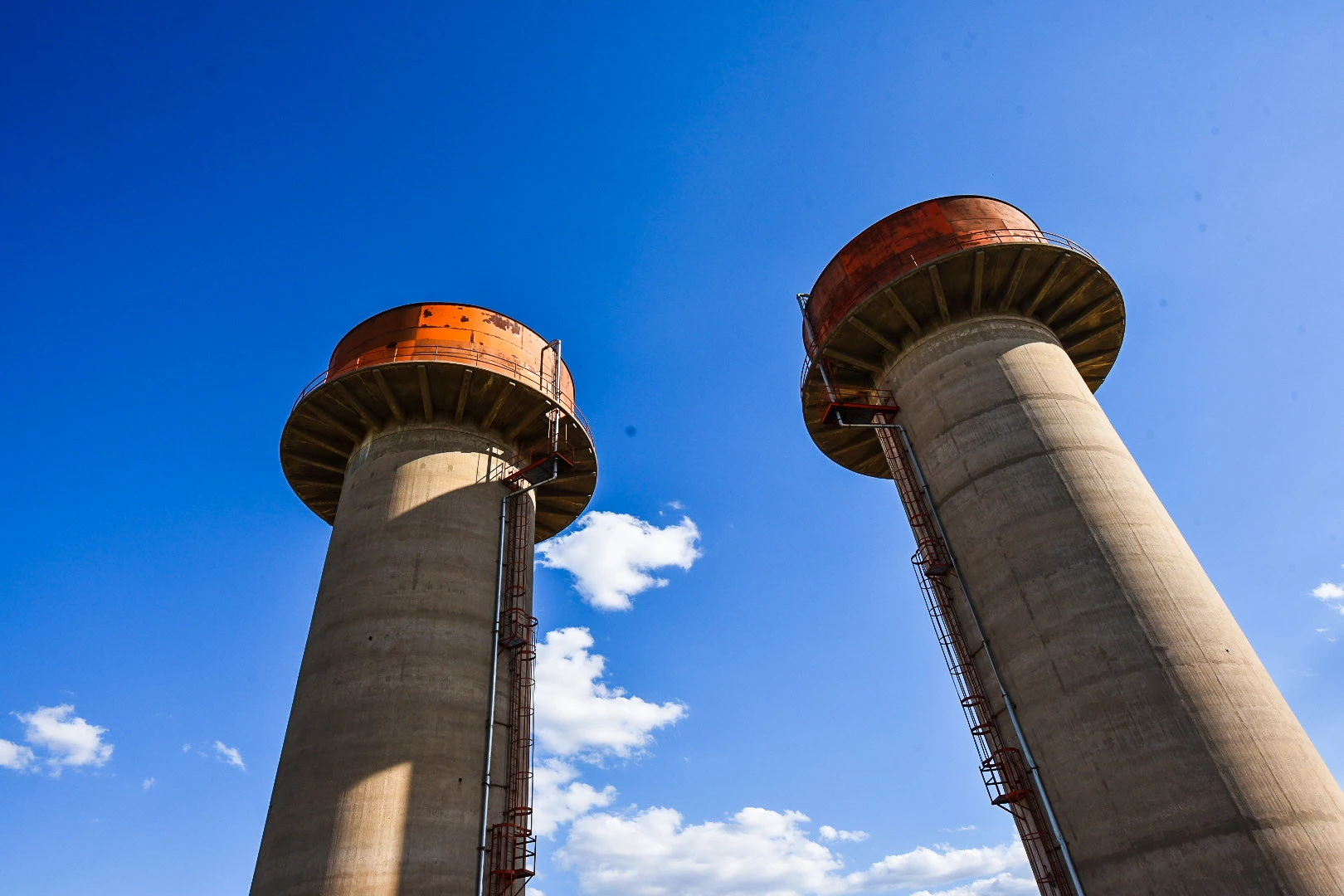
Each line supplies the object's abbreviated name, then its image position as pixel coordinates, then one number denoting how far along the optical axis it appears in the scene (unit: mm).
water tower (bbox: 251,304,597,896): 16906
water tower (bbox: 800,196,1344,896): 13852
